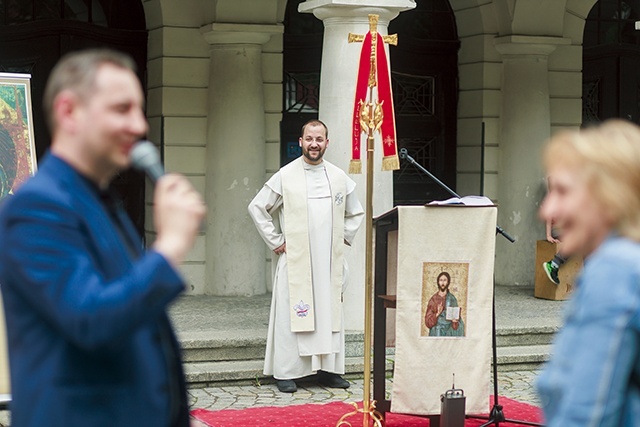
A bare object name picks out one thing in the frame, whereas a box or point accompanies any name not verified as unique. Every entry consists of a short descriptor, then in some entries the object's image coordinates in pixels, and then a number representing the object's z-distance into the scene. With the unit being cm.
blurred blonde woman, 240
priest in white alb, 904
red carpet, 800
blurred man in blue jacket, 254
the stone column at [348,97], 994
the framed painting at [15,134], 791
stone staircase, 938
